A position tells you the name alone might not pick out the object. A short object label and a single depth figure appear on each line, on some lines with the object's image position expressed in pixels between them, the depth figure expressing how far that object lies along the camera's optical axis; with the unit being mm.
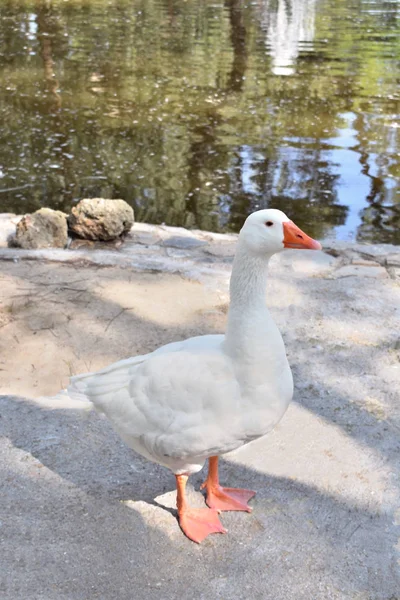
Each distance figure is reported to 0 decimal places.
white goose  2461
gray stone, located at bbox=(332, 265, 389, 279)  4824
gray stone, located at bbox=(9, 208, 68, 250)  5137
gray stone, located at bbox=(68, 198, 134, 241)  5223
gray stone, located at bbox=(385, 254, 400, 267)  5035
